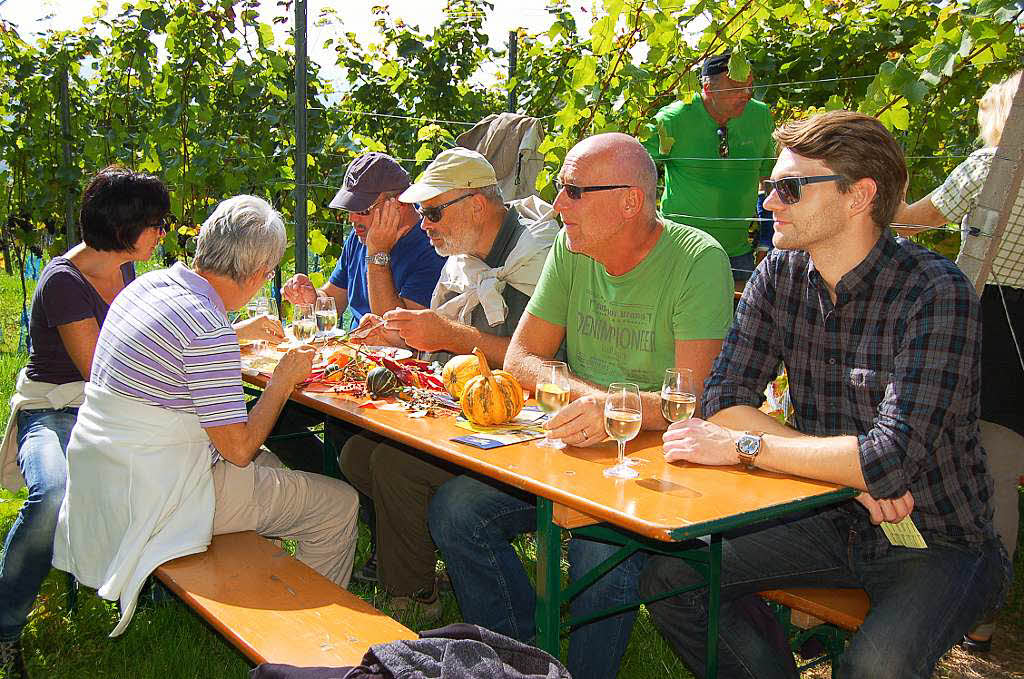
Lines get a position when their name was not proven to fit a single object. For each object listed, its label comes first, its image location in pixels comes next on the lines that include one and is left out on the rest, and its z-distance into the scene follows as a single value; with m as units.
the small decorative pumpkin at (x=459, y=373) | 2.97
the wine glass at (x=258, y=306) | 4.20
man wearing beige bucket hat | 3.55
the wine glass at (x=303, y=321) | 3.67
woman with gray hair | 2.63
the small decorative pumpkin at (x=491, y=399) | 2.68
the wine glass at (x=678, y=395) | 2.36
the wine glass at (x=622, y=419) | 2.20
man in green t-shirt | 2.80
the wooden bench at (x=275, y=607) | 2.19
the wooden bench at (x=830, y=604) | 2.37
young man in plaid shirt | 2.13
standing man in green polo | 5.01
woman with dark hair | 3.37
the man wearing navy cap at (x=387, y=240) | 4.31
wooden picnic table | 1.93
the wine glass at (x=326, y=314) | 3.70
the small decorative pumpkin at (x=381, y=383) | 3.05
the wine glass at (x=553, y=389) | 2.53
